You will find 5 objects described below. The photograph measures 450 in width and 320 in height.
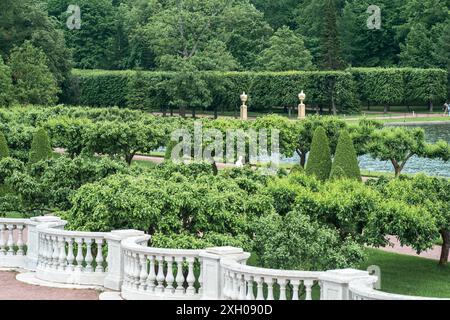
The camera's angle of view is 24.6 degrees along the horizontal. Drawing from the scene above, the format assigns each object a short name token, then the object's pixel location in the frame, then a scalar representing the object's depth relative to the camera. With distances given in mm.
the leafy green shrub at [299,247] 19938
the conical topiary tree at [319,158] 36906
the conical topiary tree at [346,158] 34969
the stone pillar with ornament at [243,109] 84312
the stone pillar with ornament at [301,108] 85062
